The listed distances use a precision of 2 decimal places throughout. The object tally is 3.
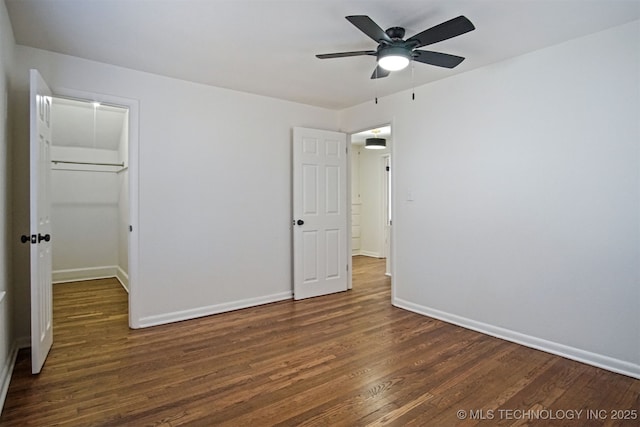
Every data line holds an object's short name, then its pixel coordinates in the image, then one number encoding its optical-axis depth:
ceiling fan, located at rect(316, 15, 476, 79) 2.06
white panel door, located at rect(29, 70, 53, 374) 2.41
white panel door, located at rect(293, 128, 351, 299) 4.39
